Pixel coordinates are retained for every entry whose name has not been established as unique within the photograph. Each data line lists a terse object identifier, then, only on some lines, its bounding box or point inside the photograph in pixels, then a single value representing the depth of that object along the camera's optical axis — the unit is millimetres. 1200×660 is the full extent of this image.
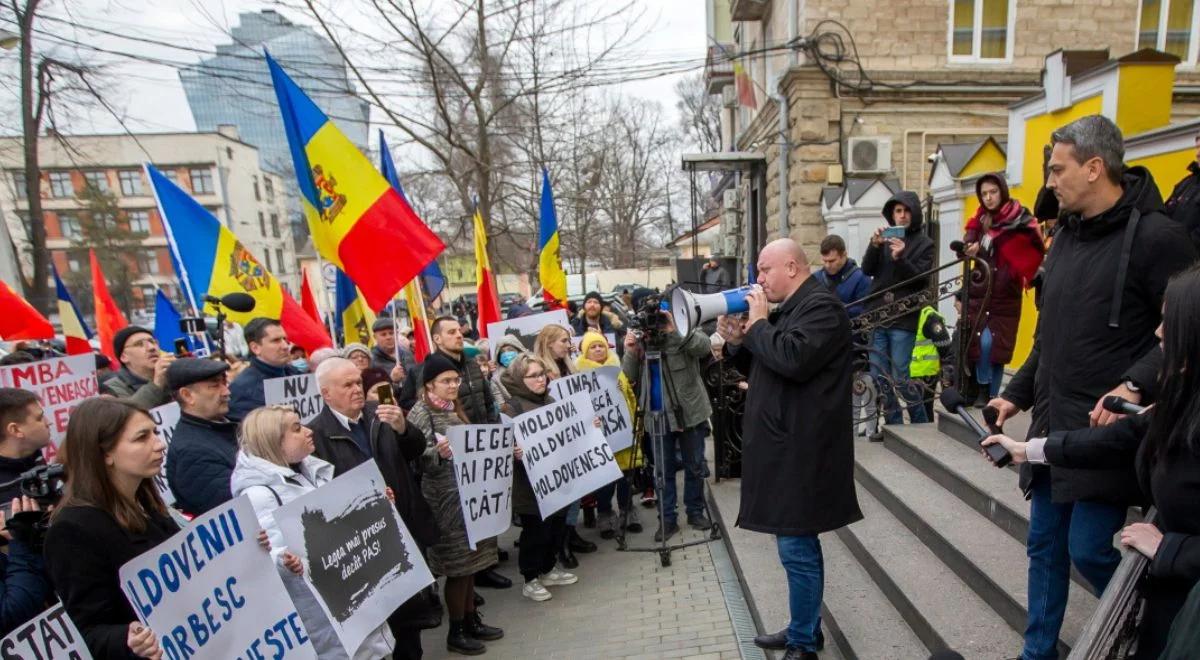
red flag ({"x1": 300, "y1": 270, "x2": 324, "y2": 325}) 7721
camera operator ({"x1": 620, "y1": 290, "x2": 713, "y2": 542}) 4828
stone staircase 2932
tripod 4492
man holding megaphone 2662
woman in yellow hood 5301
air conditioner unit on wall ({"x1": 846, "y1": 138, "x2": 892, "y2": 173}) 12305
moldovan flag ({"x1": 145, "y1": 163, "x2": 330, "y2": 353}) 5656
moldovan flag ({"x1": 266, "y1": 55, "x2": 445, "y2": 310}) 4367
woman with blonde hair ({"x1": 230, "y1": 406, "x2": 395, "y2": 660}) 2602
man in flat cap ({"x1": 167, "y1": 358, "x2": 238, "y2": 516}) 2895
